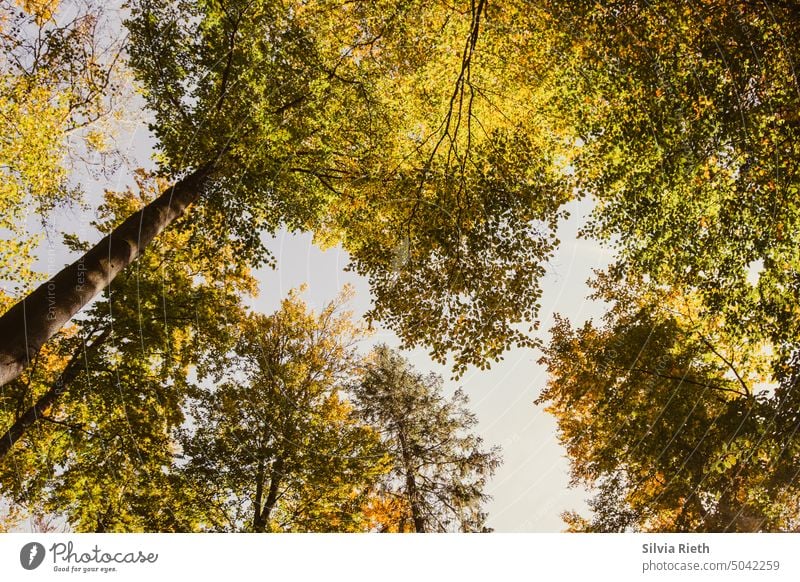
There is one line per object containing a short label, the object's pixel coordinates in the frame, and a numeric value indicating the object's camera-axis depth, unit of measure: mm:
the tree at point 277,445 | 9812
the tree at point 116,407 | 8977
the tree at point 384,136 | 7246
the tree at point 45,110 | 7547
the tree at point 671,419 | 7508
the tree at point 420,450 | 12656
